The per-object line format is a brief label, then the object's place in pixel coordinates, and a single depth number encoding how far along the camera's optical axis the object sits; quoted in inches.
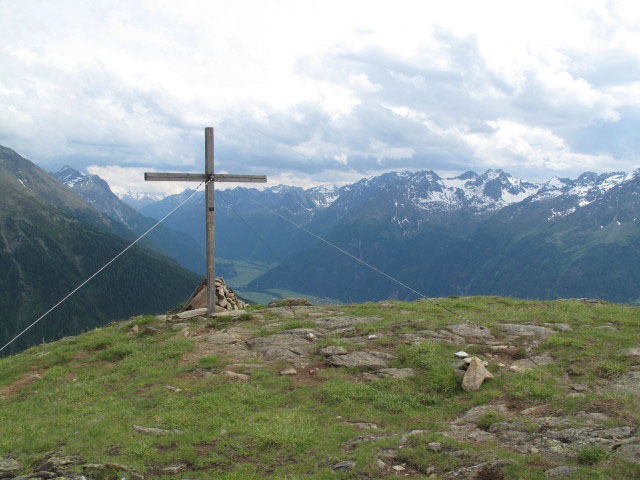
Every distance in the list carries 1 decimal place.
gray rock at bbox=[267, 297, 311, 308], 1246.9
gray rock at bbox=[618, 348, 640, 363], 650.3
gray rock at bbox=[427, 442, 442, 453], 432.1
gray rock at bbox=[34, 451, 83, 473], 422.6
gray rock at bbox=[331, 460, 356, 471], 414.0
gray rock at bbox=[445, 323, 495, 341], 829.2
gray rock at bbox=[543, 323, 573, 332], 852.6
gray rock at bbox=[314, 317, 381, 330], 947.0
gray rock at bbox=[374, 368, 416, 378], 678.5
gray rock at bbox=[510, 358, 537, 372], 660.9
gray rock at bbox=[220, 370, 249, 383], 697.6
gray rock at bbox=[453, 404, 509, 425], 522.0
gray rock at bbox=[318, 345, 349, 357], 777.6
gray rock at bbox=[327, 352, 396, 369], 723.4
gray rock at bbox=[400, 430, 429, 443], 465.3
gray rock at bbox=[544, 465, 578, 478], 369.1
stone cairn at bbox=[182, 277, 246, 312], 1190.9
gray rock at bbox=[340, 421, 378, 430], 528.1
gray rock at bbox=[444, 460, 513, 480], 375.2
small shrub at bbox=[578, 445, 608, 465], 386.9
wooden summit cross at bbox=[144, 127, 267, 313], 1035.9
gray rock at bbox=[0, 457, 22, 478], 427.8
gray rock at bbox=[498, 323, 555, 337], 827.4
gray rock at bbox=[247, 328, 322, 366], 800.9
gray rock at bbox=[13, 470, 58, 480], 405.1
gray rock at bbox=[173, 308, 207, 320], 1076.4
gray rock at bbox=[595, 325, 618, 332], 842.0
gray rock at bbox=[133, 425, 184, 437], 516.1
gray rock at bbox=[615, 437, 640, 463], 382.1
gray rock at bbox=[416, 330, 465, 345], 807.7
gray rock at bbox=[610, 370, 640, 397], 556.3
